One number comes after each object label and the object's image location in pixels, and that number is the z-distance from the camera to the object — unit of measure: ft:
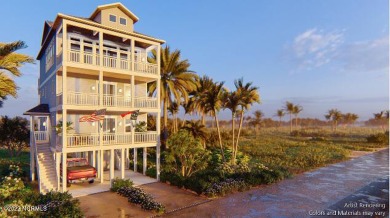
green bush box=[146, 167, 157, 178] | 60.95
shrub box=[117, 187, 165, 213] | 38.00
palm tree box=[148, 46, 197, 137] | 86.07
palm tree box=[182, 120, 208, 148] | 85.14
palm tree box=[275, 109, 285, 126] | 265.95
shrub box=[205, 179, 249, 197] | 45.71
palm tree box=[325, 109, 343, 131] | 242.37
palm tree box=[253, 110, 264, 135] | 228.02
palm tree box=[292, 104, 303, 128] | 237.25
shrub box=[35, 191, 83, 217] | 33.37
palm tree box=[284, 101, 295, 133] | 238.27
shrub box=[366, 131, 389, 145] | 142.04
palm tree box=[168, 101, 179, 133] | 101.67
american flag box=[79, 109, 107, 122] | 48.65
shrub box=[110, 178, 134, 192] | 49.21
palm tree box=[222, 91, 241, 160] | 70.24
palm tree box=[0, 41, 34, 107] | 42.50
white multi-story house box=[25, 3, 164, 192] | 50.78
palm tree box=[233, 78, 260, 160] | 70.12
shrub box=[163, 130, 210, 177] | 56.73
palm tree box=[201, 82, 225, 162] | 70.74
